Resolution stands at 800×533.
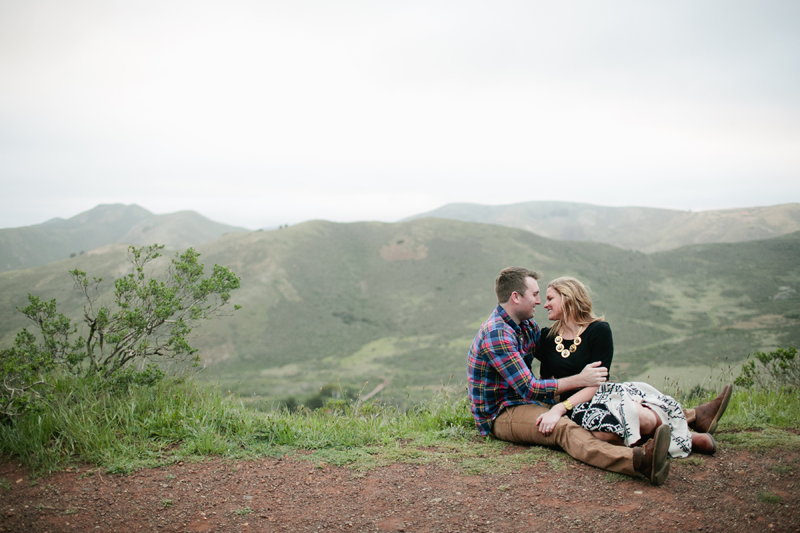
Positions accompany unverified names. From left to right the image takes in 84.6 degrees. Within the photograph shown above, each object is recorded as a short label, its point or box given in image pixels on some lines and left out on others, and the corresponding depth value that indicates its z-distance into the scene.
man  3.83
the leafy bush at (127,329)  4.55
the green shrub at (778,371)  7.16
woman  3.62
